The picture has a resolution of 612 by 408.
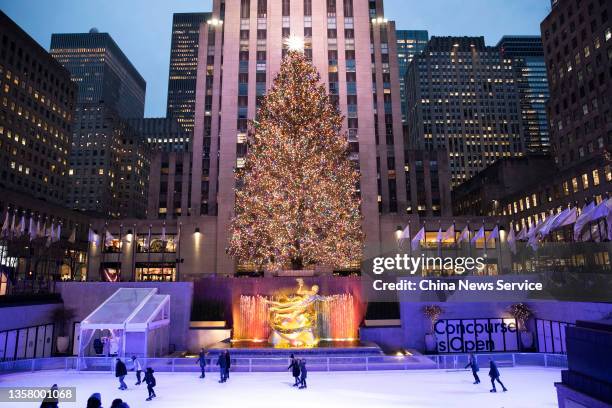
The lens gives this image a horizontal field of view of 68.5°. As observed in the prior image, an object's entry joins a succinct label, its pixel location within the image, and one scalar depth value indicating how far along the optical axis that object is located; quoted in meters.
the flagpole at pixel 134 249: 59.35
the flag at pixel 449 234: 36.15
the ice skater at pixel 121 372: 17.52
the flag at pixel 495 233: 37.28
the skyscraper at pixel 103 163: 139.88
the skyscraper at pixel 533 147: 189.01
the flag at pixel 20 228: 33.20
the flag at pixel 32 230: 34.06
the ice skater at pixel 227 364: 19.36
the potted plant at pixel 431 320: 29.66
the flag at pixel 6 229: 32.31
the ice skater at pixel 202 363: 20.22
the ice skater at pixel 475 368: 18.75
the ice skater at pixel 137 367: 18.75
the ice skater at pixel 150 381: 15.69
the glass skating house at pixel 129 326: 24.98
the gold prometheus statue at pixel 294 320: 26.77
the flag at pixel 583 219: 27.83
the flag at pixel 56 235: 37.51
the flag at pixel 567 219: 29.31
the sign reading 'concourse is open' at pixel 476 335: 30.75
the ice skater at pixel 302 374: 17.75
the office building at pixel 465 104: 164.25
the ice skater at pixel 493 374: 16.93
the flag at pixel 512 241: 34.81
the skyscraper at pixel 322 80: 56.28
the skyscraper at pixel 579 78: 72.75
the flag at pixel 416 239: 34.78
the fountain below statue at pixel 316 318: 29.43
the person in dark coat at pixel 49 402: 10.49
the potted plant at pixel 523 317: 30.17
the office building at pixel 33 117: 94.38
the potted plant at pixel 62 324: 29.48
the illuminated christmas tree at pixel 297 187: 33.50
